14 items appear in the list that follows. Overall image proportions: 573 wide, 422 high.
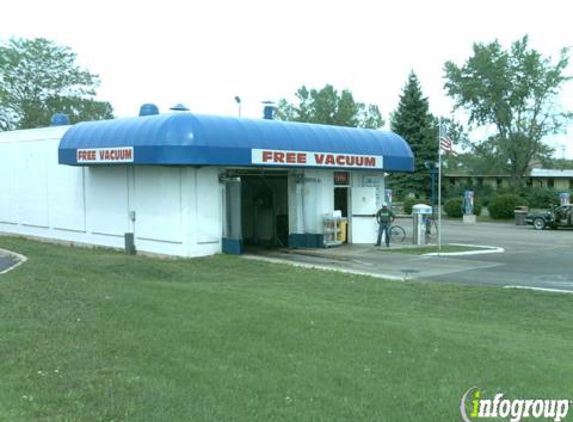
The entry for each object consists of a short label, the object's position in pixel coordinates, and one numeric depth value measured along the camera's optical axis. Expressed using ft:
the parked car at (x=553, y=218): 116.98
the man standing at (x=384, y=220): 77.82
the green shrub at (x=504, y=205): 154.10
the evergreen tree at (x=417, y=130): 184.24
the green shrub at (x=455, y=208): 161.79
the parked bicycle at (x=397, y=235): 87.57
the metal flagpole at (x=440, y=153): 71.56
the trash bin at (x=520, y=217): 135.95
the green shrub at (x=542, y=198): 181.16
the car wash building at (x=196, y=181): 64.90
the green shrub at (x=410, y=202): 174.91
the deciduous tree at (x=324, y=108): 348.59
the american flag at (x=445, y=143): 74.02
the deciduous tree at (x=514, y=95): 181.98
